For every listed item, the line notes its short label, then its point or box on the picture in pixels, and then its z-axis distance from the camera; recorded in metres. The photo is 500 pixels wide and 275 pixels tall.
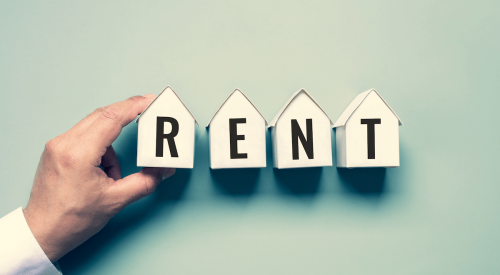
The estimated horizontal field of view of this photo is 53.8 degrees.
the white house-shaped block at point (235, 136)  0.44
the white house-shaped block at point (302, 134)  0.45
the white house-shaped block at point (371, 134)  0.45
